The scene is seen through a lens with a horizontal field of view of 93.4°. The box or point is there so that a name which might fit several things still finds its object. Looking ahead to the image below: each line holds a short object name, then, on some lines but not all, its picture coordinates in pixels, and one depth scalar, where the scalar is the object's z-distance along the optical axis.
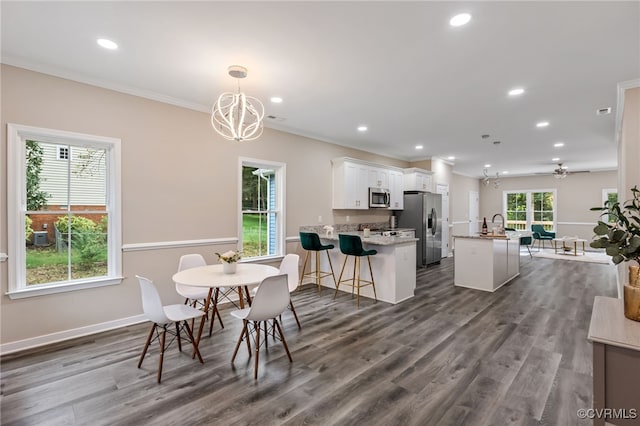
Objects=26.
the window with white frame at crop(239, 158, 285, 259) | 4.69
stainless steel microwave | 6.45
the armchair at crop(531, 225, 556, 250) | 9.48
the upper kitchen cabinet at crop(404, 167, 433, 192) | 7.41
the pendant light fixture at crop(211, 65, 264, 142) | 2.83
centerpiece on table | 2.89
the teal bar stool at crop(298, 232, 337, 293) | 4.65
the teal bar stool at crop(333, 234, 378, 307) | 4.20
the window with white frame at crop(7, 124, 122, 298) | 2.87
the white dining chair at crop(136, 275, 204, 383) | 2.34
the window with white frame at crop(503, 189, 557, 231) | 10.91
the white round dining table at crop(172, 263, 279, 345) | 2.54
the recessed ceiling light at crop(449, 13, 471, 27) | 2.16
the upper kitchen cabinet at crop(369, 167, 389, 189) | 6.47
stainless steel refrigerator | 7.04
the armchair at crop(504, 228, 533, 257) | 8.60
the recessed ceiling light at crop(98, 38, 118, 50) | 2.52
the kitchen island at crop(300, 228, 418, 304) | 4.36
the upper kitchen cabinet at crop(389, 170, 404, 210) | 7.03
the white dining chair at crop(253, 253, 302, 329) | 3.38
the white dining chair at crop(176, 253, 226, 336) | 3.18
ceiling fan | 8.62
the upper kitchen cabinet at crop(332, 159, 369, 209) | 5.86
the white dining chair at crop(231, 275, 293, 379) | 2.39
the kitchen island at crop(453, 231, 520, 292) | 5.04
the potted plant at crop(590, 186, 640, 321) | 1.49
